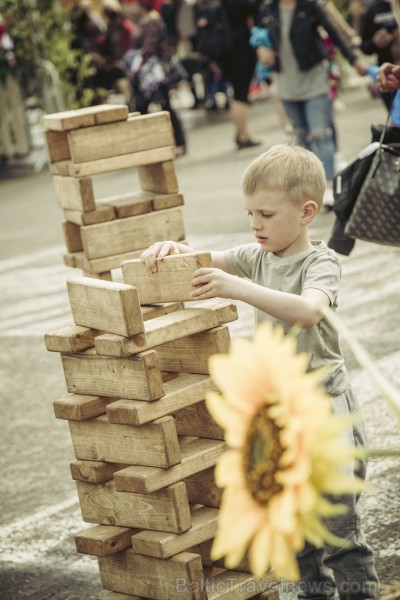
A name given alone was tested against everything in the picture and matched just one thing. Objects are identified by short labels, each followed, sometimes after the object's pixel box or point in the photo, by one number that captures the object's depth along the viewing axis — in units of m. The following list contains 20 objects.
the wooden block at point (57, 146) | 4.36
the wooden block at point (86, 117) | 4.08
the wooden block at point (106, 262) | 4.24
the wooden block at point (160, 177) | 4.28
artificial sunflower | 1.07
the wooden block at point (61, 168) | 4.26
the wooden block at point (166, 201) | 4.28
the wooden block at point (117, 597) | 3.19
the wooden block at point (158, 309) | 3.24
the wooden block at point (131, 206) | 4.25
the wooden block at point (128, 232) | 4.23
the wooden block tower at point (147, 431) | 2.89
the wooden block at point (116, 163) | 4.18
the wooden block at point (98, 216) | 4.25
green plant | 15.91
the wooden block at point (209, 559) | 3.09
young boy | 2.92
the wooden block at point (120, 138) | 4.16
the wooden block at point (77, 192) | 4.22
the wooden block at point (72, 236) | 4.46
